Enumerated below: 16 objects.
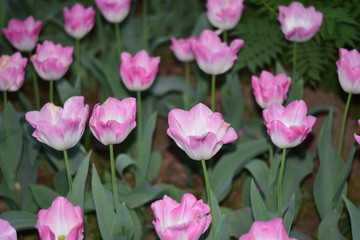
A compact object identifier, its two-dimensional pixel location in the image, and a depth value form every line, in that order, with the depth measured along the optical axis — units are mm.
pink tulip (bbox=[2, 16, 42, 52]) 2251
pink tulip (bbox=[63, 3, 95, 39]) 2272
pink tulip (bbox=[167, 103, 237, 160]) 1924
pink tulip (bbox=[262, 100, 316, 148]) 1948
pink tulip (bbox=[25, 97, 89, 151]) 1957
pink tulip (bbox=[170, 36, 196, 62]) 2310
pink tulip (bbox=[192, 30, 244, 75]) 2133
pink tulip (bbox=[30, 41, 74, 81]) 2157
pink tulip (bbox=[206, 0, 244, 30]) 2244
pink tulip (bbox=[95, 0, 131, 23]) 2281
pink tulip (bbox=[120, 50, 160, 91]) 2115
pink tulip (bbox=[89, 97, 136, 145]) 1963
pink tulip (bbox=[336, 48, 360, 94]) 2032
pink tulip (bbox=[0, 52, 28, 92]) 2131
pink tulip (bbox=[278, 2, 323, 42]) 2164
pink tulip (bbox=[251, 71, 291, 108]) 2073
